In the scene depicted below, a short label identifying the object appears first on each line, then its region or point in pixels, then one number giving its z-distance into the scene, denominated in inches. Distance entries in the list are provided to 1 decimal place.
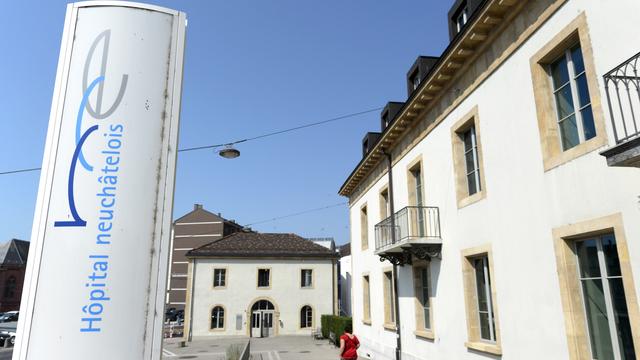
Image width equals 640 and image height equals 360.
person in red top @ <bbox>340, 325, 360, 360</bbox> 460.1
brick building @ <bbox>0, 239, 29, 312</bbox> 2361.0
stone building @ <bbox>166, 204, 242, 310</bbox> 2333.9
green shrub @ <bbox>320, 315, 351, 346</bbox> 1129.6
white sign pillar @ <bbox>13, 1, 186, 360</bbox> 127.3
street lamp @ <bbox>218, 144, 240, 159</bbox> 561.6
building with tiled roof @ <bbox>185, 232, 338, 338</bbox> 1424.7
